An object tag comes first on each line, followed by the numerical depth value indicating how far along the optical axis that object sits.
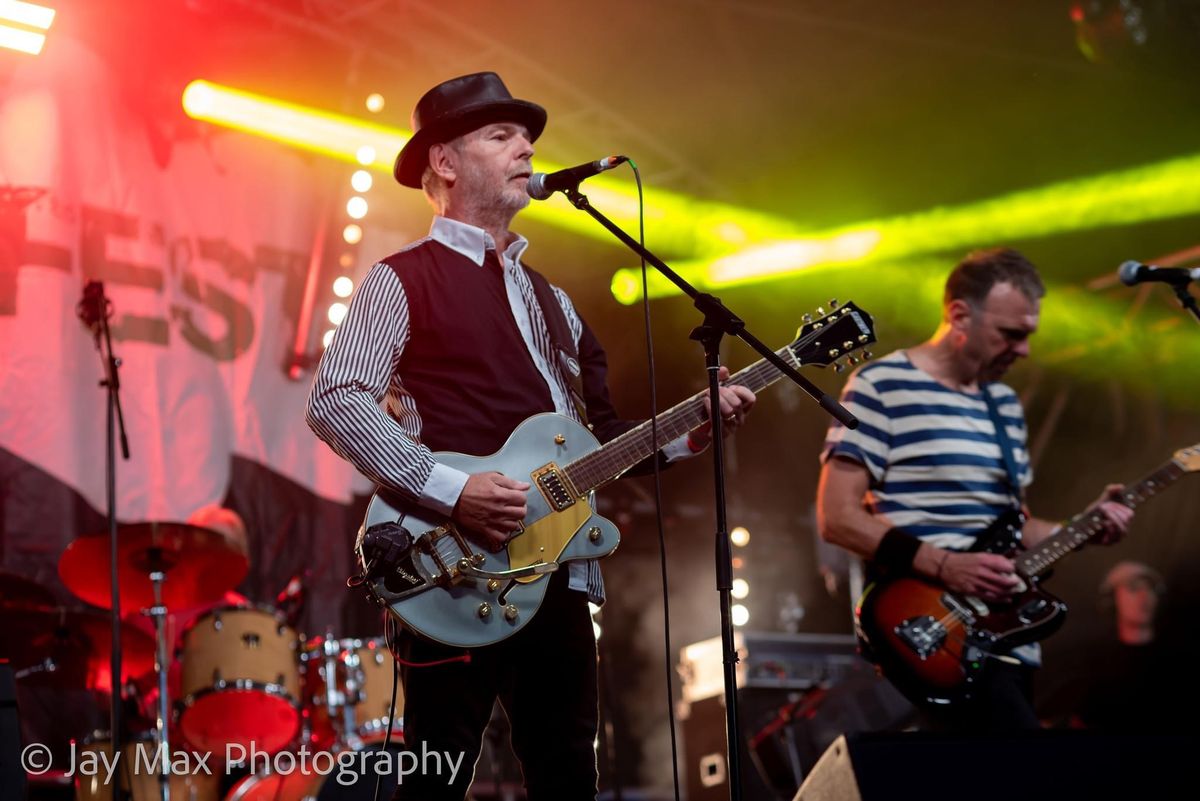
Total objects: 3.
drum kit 5.05
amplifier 6.77
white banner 5.89
